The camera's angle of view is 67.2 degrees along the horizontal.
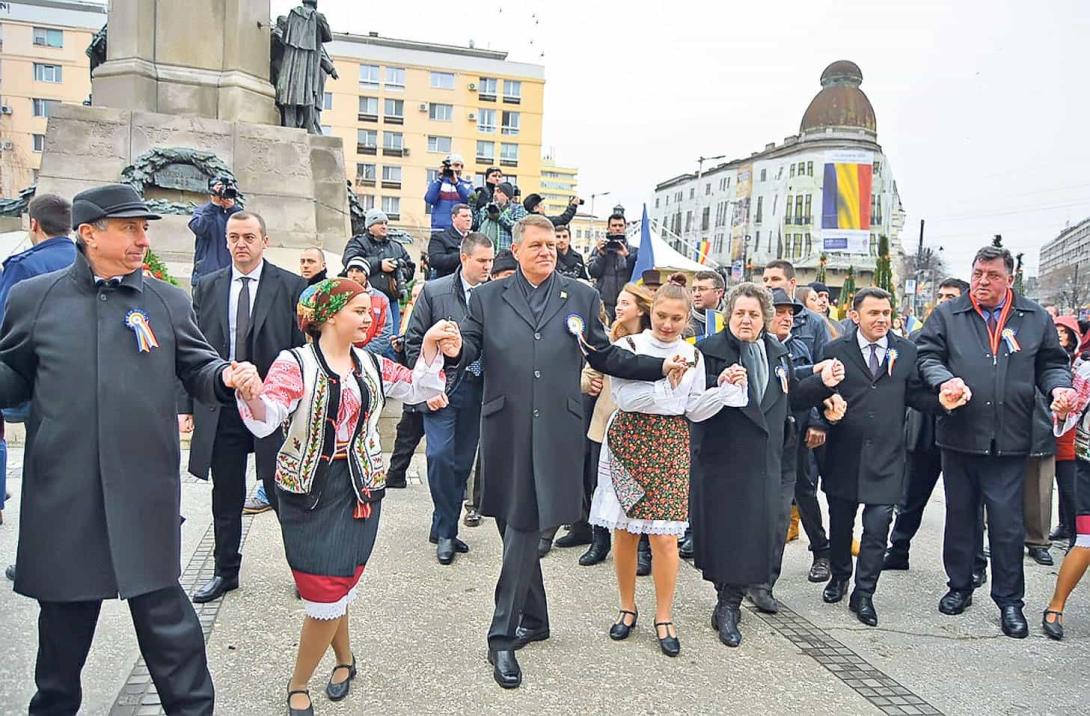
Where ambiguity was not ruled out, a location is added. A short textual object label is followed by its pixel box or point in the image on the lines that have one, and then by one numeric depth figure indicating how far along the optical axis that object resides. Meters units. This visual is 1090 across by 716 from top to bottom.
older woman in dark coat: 4.64
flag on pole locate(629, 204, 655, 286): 11.87
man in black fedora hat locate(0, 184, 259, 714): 2.83
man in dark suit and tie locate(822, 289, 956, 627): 5.20
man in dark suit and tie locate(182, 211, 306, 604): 4.80
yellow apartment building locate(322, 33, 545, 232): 63.47
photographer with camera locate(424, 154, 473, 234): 9.83
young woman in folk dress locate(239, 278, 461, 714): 3.29
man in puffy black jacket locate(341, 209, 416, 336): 7.96
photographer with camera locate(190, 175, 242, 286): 7.02
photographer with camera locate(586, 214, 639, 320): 10.11
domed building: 66.25
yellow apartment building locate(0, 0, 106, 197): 55.34
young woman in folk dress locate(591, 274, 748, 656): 4.38
